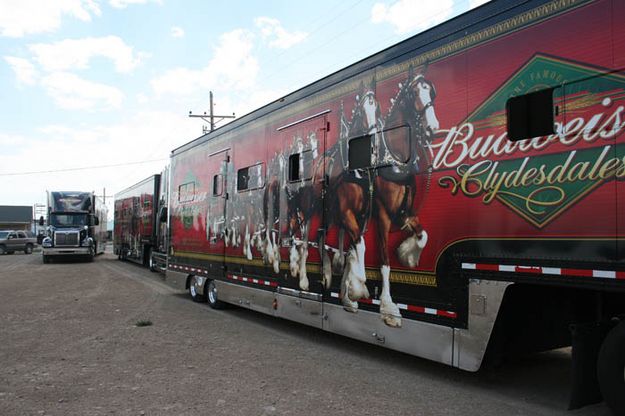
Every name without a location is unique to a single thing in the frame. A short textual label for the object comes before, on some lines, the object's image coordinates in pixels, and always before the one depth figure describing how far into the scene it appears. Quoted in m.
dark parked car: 34.31
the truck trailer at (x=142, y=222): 18.91
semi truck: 24.03
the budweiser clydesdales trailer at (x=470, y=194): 3.75
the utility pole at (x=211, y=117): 35.62
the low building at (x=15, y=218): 67.06
